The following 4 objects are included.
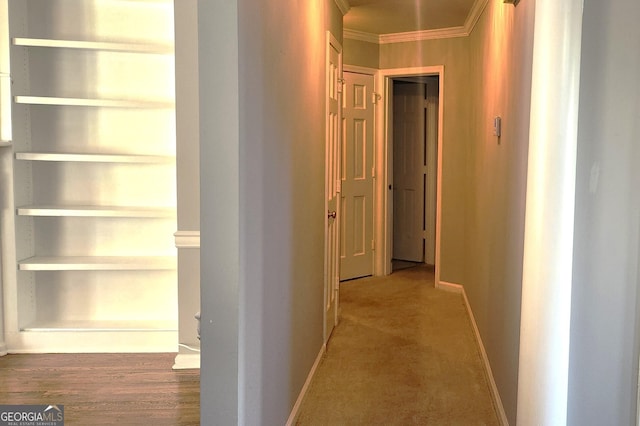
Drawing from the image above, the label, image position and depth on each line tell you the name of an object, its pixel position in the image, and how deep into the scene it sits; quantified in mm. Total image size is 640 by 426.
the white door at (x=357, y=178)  6062
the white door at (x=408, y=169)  7133
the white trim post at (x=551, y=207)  1730
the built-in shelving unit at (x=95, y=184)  3934
